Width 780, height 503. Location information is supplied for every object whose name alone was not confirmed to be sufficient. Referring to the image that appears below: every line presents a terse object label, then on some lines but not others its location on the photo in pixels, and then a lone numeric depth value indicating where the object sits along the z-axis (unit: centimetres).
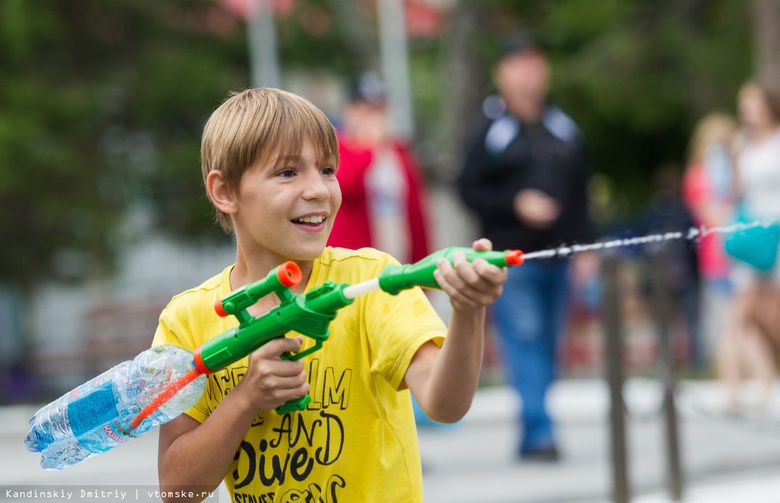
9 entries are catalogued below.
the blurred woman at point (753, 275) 1321
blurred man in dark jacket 1169
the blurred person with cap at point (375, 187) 1128
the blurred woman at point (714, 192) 1530
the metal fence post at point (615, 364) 883
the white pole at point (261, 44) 3343
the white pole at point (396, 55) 3662
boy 458
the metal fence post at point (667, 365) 967
